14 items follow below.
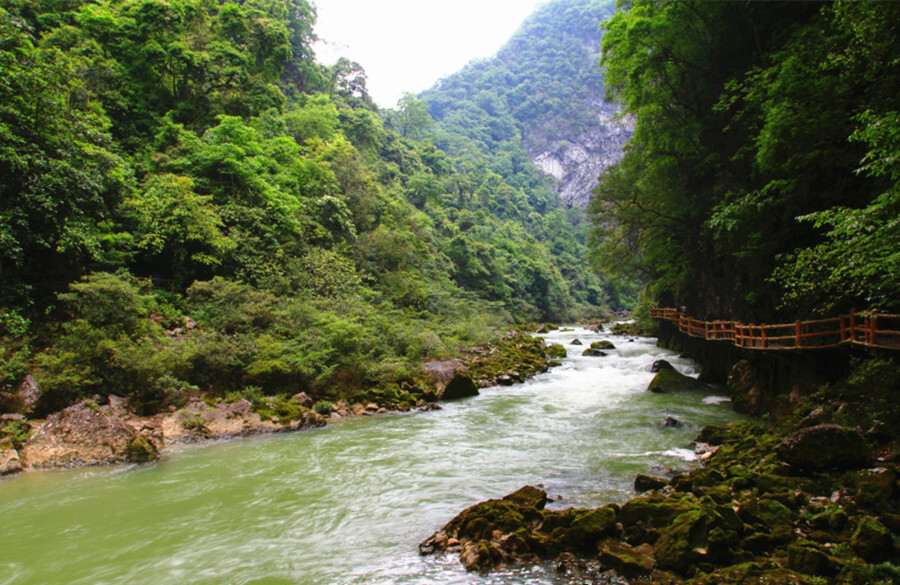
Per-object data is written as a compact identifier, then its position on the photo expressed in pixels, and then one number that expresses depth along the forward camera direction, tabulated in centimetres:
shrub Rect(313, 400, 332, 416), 1263
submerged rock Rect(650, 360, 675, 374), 1727
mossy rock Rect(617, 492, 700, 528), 546
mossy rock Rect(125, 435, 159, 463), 873
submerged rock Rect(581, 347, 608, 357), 2474
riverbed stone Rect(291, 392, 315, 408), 1270
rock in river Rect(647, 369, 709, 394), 1533
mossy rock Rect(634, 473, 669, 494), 691
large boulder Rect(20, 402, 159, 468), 843
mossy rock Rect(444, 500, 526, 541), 562
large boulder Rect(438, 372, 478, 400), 1516
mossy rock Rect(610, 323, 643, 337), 3755
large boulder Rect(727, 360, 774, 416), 1176
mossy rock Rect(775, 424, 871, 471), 623
